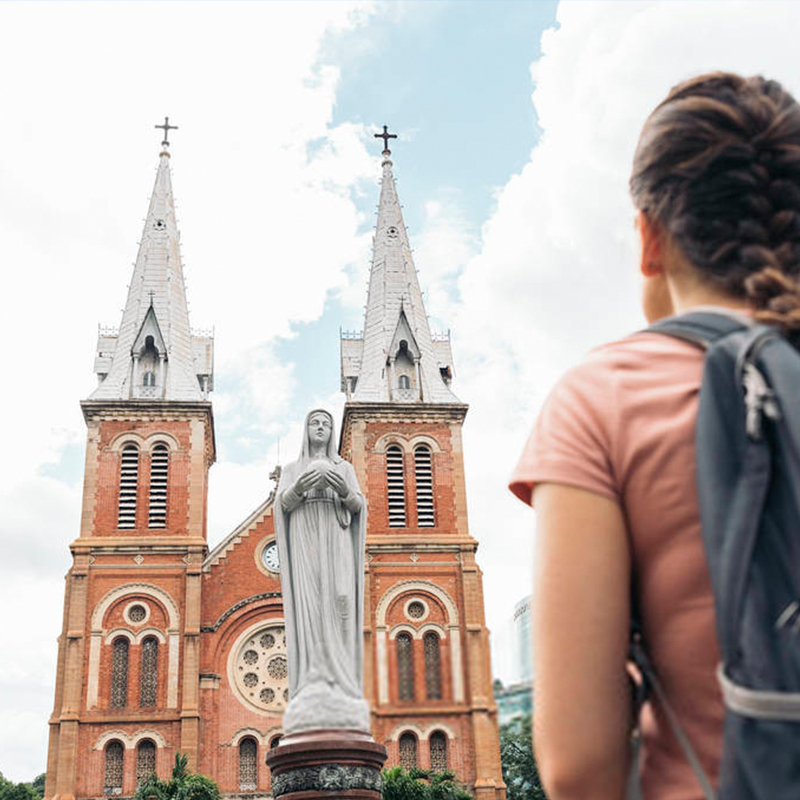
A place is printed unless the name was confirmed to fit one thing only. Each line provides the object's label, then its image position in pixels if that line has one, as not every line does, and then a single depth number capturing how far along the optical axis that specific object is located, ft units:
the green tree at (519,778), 86.76
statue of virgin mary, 24.77
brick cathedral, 96.99
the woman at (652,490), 4.07
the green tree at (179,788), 85.92
